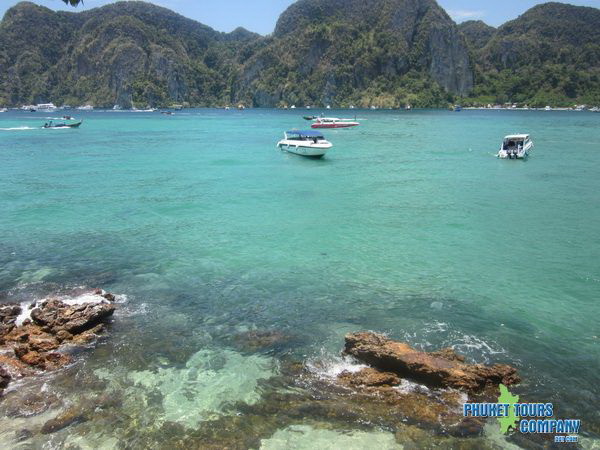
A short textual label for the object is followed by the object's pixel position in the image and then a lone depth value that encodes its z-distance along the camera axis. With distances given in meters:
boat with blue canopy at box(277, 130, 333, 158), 53.00
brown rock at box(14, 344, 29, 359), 12.44
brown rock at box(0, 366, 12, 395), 11.17
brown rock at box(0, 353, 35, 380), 11.72
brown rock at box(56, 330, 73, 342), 13.20
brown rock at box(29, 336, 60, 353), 12.70
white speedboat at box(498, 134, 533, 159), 52.50
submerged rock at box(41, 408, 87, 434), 9.88
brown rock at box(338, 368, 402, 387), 11.18
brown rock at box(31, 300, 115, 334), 13.63
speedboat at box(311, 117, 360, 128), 103.62
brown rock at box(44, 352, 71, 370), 12.02
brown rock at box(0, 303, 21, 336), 13.71
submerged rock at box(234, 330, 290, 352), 13.15
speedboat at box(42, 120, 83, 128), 107.00
